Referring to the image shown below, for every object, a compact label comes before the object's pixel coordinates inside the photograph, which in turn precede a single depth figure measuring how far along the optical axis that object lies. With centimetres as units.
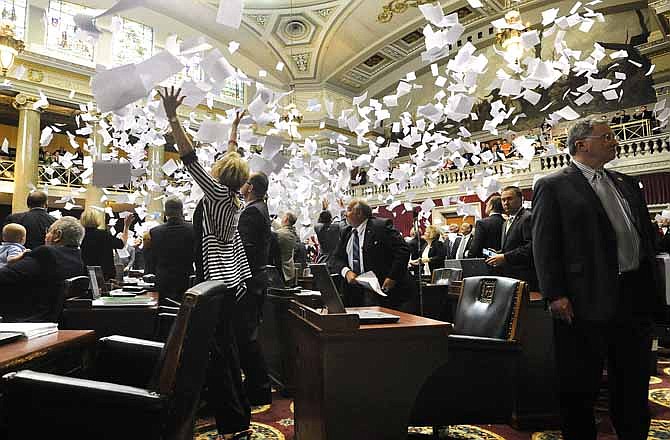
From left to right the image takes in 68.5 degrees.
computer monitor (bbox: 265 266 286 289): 408
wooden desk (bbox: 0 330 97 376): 135
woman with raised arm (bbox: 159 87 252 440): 238
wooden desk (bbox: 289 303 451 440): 174
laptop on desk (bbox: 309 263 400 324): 183
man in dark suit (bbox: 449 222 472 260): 681
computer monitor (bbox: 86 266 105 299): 303
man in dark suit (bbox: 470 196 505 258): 439
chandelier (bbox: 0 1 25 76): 588
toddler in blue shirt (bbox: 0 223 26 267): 362
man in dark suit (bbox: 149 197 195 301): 353
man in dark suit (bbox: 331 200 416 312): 362
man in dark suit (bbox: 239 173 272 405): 288
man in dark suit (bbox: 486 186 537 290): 346
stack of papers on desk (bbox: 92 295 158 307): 269
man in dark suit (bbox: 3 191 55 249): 473
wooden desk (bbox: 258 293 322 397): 335
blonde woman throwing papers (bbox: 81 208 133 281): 463
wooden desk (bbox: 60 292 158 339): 271
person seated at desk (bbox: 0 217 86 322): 266
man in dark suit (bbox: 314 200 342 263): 579
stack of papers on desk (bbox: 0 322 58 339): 162
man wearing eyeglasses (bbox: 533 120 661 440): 192
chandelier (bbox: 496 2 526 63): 776
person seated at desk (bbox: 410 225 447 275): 723
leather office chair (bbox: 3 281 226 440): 128
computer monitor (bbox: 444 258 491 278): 377
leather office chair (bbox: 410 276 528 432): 209
